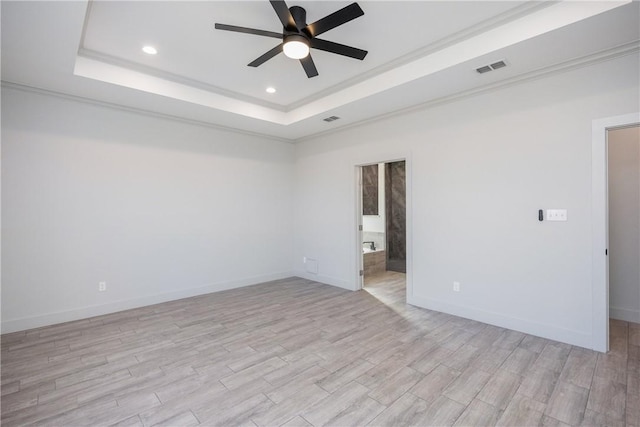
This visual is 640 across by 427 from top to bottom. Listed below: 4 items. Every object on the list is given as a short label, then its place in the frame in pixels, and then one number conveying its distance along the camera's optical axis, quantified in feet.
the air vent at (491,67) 9.84
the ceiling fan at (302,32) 7.25
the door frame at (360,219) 14.17
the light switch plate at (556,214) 10.05
